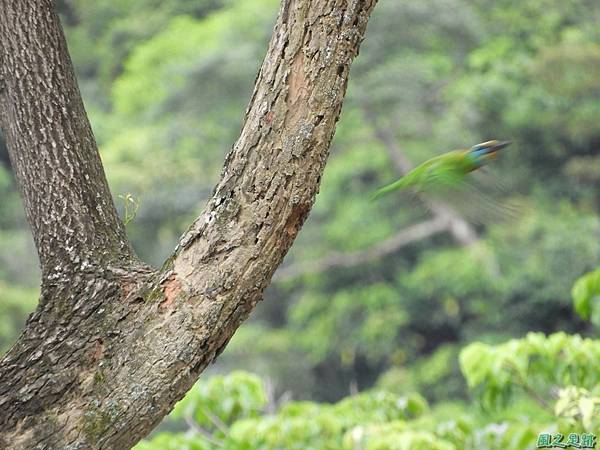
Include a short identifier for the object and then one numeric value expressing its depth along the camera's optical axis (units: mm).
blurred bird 10581
